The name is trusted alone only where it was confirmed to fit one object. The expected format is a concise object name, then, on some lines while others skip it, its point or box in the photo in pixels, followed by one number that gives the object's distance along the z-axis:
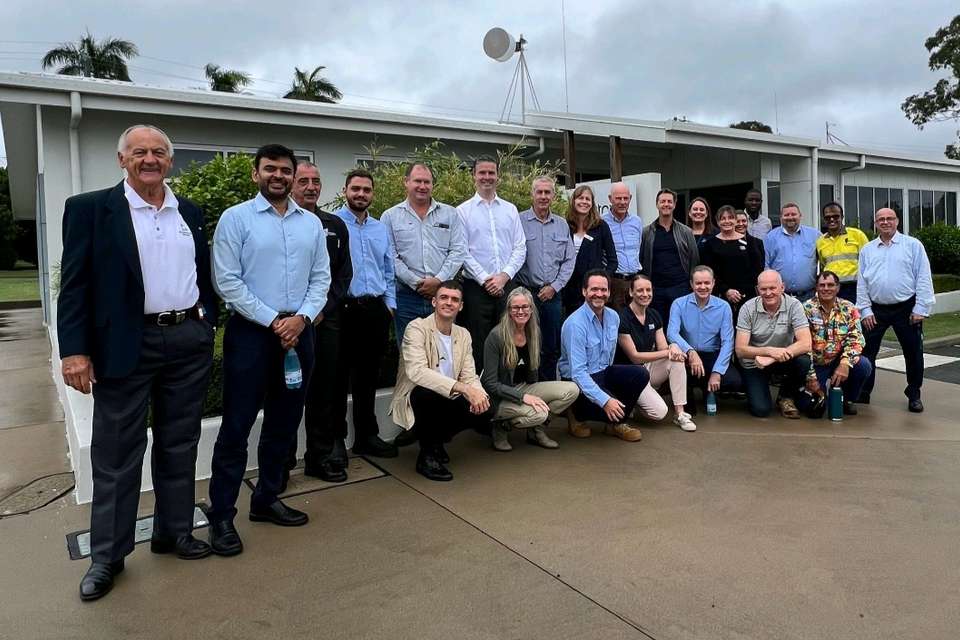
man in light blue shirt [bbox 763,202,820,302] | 6.27
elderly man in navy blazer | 2.80
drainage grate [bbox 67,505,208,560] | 3.30
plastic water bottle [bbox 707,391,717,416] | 5.66
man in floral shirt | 5.48
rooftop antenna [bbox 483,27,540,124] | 12.98
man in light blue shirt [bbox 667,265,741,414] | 5.54
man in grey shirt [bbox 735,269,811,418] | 5.43
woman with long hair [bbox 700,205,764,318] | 6.09
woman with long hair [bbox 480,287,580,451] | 4.52
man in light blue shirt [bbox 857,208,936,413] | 5.66
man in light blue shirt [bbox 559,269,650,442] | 4.87
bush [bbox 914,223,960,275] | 15.05
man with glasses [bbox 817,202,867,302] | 6.15
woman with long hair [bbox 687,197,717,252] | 6.34
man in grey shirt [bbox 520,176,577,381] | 5.25
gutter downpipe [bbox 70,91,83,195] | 7.66
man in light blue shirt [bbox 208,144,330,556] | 3.20
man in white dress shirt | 4.87
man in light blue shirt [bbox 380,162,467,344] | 4.63
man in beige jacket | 4.13
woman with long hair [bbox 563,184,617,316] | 5.52
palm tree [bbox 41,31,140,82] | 31.73
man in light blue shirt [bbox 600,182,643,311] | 5.84
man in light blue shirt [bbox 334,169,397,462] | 4.34
